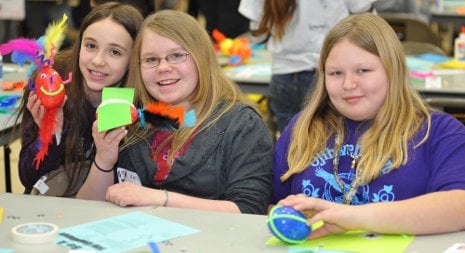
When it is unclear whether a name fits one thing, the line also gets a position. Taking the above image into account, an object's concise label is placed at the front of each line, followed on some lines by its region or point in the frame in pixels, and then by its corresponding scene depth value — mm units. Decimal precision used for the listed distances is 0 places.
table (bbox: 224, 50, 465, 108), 3611
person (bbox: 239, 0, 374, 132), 3920
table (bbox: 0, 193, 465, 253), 1902
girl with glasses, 2504
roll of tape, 1886
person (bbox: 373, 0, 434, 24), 6570
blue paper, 1907
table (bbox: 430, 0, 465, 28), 6925
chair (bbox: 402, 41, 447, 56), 4863
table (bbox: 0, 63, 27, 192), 3111
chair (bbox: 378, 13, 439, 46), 5457
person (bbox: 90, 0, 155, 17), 4047
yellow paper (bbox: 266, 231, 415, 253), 1908
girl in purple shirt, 2271
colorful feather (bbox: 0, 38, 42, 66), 2625
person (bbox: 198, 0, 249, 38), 7285
